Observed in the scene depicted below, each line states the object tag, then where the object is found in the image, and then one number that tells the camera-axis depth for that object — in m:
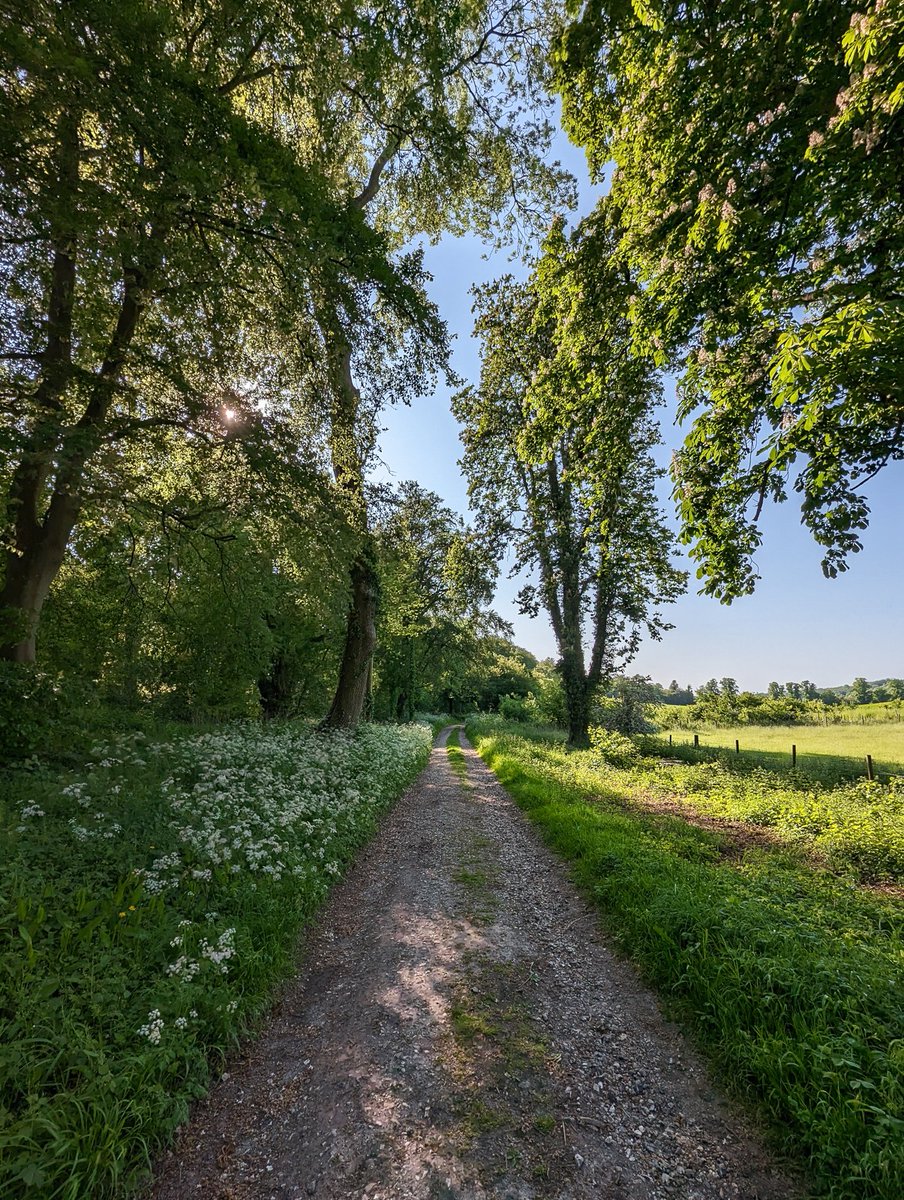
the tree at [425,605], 12.95
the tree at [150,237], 4.38
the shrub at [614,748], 16.30
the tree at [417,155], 6.35
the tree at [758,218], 4.02
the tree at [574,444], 6.61
